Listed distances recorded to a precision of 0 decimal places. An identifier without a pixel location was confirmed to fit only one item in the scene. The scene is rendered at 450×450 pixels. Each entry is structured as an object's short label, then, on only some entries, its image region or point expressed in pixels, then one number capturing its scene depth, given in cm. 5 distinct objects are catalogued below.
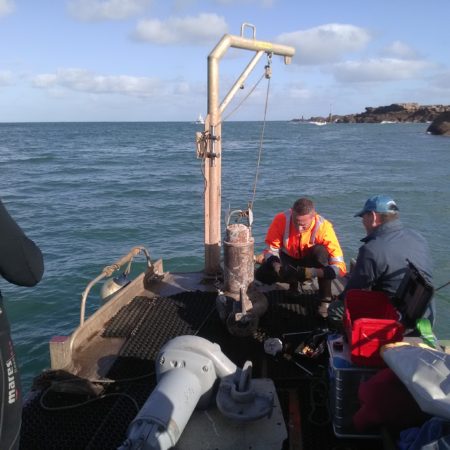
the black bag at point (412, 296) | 315
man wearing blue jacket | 371
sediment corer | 496
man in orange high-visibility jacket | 532
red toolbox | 295
